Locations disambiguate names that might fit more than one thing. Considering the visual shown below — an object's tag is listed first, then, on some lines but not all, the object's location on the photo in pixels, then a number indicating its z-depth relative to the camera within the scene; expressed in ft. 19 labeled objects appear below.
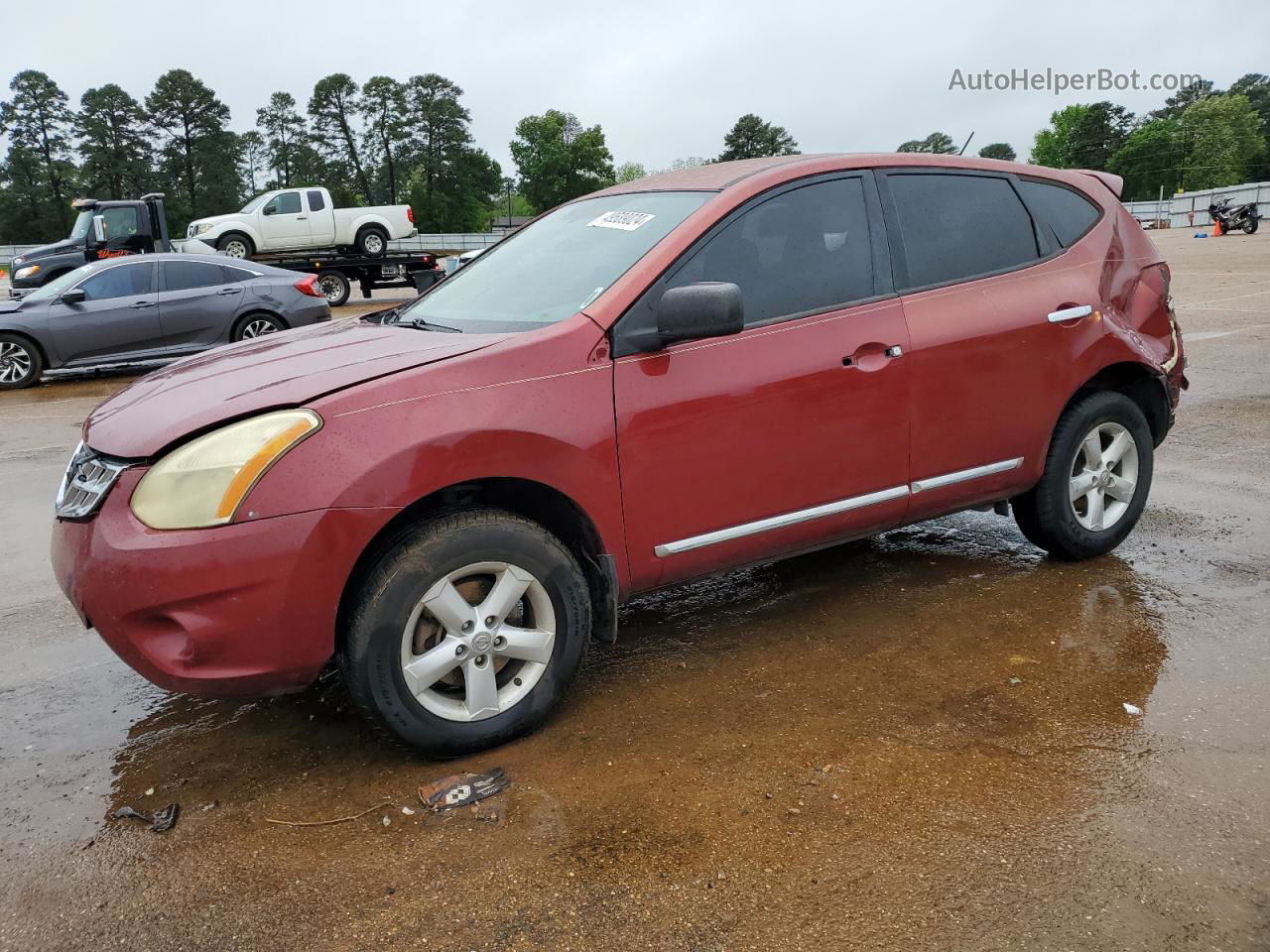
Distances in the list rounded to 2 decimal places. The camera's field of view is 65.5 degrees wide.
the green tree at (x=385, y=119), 280.72
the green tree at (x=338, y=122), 278.26
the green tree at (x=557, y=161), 310.45
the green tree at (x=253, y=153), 295.07
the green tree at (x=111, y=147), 245.45
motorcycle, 122.62
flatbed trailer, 69.51
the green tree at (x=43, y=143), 237.25
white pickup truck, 74.49
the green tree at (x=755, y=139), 334.65
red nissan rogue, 8.79
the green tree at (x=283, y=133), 286.66
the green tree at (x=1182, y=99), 373.89
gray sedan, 38.83
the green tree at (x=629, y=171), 403.34
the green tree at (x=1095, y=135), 350.84
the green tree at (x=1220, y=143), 317.63
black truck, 62.39
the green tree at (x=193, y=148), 255.29
